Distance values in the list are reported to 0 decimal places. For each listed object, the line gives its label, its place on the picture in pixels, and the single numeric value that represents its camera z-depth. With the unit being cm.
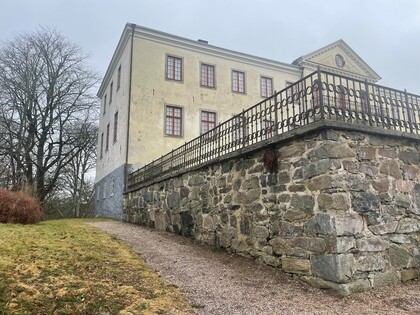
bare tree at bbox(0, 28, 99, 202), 1869
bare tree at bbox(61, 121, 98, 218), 2408
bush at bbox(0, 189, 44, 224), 859
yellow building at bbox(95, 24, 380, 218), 1630
